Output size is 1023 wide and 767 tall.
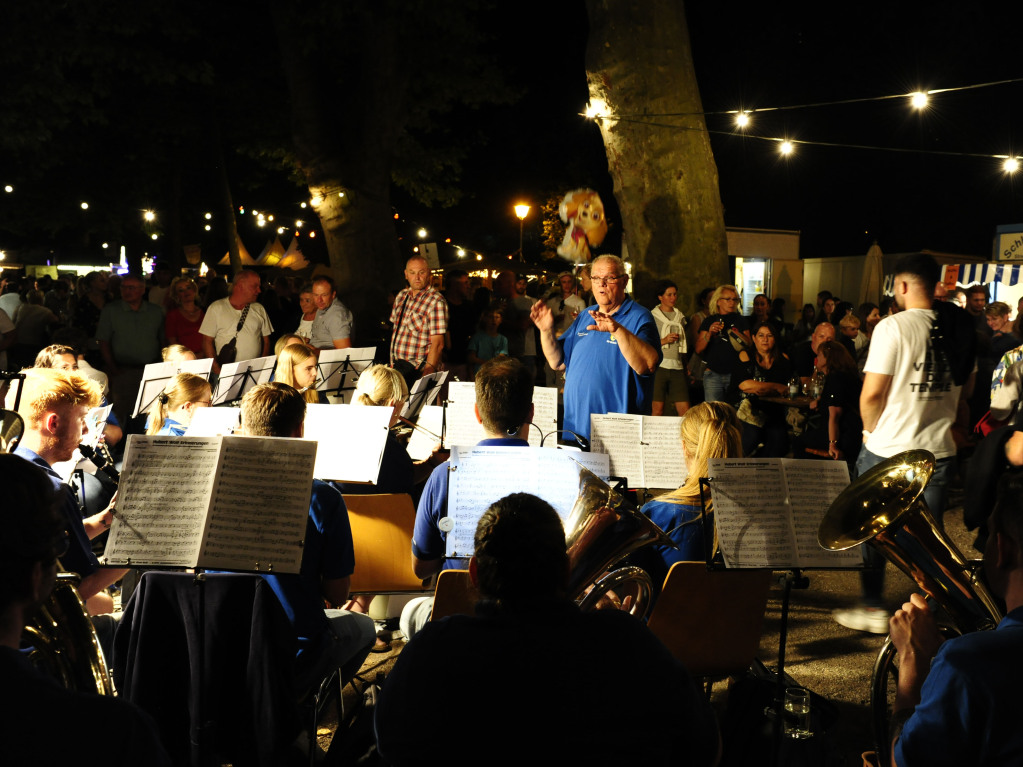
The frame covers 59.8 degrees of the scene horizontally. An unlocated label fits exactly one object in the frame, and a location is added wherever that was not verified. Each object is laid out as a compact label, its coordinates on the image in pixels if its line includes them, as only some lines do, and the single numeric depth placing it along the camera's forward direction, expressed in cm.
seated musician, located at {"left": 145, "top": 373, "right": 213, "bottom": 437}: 492
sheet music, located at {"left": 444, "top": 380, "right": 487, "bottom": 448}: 541
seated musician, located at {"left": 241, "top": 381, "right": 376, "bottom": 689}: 310
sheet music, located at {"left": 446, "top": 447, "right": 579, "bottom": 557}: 321
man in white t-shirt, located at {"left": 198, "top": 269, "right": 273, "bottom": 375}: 826
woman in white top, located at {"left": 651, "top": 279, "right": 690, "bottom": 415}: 880
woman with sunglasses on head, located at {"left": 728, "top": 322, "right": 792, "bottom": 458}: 777
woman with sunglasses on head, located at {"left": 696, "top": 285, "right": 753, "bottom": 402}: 837
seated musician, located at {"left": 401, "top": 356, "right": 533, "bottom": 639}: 341
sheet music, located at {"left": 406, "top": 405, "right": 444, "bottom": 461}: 593
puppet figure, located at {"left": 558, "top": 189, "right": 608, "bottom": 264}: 713
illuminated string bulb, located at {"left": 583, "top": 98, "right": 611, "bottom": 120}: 920
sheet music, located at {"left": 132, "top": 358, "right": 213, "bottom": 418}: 593
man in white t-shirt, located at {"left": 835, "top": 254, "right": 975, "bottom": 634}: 472
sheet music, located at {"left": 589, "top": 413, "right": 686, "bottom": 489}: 459
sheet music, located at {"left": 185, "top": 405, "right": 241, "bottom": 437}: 456
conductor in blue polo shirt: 520
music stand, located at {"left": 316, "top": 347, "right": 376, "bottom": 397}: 727
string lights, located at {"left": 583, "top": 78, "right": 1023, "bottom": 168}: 893
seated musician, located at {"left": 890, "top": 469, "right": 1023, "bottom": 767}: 169
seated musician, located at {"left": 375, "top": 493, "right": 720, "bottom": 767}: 180
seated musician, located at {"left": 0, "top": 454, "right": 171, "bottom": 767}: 134
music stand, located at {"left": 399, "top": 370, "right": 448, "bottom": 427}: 603
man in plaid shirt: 829
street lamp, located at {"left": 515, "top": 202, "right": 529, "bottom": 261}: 1632
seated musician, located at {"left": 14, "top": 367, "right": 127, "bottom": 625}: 337
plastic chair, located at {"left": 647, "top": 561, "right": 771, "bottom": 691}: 320
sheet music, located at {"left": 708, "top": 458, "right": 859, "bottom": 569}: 303
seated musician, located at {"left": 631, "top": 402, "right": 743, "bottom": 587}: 361
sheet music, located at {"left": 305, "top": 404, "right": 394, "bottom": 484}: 441
